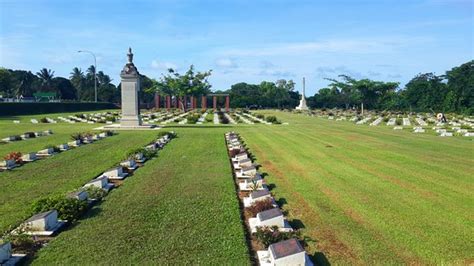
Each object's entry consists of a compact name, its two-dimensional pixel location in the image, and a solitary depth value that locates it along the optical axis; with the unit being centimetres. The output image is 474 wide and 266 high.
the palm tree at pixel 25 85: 9629
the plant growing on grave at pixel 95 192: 854
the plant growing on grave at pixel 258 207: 748
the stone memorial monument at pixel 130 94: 2845
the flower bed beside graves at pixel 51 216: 593
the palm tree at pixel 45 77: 10222
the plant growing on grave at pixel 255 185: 914
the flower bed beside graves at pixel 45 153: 1227
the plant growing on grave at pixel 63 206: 712
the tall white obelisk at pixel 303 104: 8075
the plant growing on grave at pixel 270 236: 597
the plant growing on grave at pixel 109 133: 2304
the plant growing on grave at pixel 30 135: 2136
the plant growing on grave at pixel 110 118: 3821
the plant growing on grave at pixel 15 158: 1262
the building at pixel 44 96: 8631
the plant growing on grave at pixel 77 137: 1899
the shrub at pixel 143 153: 1389
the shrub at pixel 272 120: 3769
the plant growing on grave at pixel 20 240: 588
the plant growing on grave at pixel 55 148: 1565
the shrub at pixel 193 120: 3607
